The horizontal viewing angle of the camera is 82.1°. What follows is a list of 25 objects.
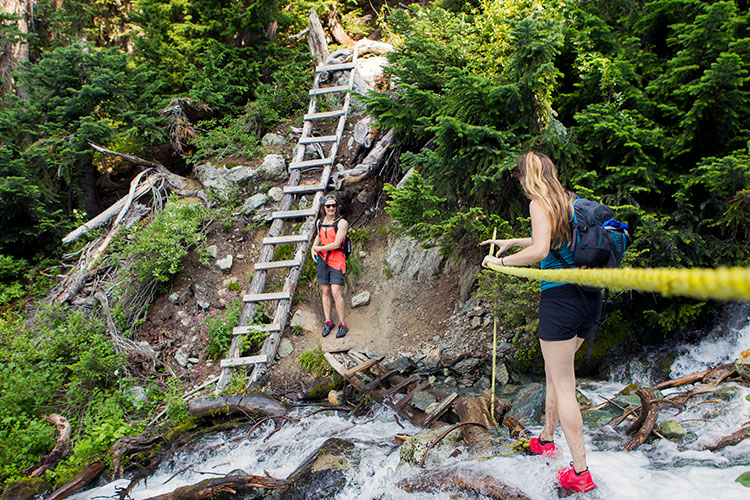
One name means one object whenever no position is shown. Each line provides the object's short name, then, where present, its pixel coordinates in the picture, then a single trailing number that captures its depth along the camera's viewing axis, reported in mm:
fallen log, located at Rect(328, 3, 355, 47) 12633
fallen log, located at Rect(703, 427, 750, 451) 3400
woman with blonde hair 2891
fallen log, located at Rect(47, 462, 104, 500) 4562
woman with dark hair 6812
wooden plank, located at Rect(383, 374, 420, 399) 5281
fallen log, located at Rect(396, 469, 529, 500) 3059
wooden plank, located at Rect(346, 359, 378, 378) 5699
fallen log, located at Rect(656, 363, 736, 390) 4500
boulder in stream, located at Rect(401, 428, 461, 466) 3750
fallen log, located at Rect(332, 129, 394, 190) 8414
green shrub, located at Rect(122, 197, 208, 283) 7488
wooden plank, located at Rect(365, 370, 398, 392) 5449
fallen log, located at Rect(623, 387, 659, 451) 3629
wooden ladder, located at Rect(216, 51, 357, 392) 6383
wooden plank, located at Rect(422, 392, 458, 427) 4559
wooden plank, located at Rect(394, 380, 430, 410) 5031
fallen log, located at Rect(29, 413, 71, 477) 5277
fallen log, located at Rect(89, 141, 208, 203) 9352
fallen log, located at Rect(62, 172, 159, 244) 8781
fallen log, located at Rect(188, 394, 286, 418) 5492
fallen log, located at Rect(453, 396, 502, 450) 3844
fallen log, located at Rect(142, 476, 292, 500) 3734
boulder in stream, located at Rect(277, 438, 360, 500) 3684
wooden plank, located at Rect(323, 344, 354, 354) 6438
